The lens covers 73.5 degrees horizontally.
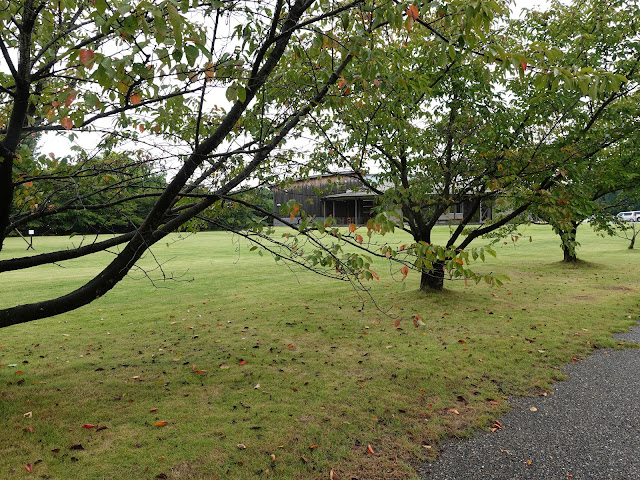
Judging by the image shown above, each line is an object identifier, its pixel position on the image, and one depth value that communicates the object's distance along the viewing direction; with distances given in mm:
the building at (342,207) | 38406
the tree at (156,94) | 2295
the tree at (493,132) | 7414
